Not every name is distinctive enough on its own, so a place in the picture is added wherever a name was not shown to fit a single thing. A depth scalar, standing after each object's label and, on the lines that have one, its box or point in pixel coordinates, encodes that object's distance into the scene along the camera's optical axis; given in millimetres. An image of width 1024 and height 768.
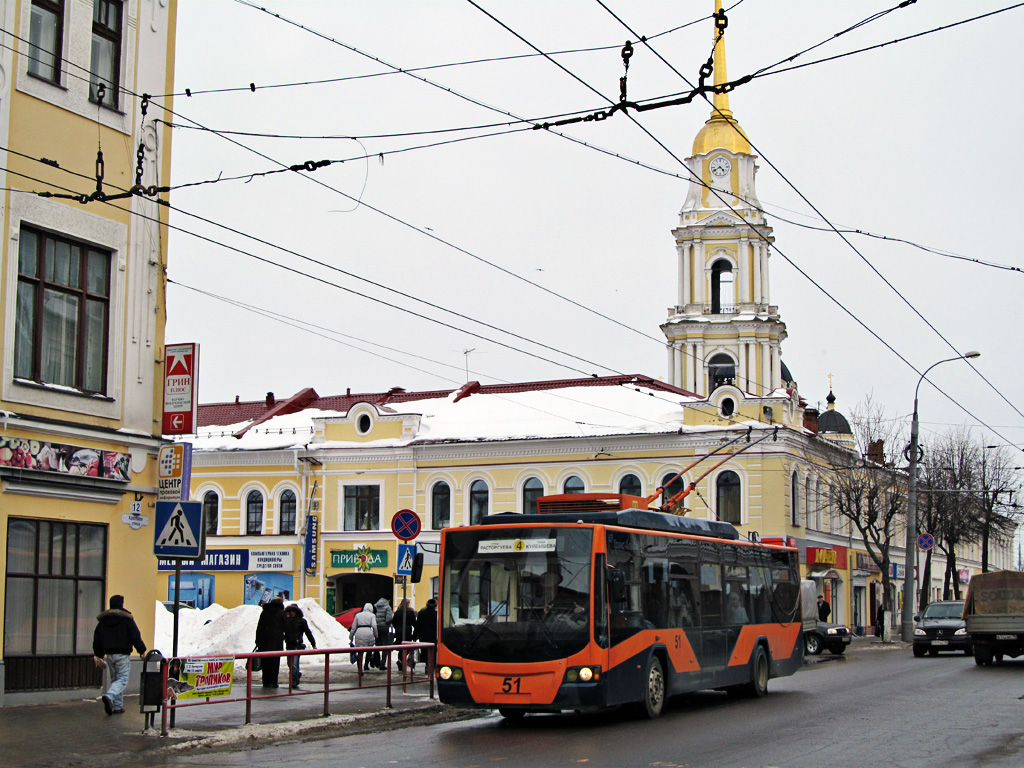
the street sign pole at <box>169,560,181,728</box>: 15778
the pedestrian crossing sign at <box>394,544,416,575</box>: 24062
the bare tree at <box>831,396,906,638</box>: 50866
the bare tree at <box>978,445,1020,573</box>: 62688
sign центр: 20516
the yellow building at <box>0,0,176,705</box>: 19266
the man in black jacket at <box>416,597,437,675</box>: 28531
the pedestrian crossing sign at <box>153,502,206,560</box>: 15961
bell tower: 63344
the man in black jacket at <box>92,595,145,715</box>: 17047
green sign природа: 53000
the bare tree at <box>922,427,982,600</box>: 60469
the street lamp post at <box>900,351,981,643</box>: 42103
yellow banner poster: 15883
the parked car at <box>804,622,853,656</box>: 37906
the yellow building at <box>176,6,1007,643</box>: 49656
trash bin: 15234
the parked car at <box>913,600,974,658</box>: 35719
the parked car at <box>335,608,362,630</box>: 38906
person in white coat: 26594
